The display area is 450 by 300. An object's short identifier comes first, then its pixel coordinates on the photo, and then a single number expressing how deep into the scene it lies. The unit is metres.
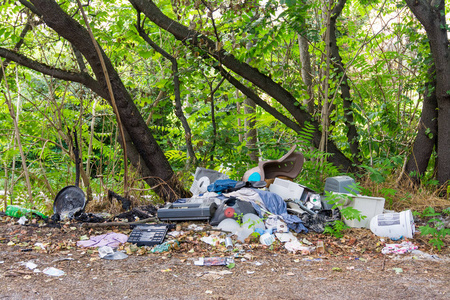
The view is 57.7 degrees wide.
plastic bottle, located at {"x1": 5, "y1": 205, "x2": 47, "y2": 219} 4.63
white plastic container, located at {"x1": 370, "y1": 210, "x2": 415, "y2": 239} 4.09
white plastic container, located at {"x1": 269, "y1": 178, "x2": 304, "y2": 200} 4.98
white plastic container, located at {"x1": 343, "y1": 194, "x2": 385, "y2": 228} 4.50
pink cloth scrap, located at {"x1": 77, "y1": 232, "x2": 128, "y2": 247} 3.81
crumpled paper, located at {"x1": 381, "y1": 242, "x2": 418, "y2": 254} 3.76
